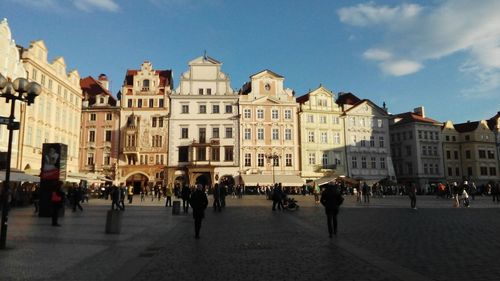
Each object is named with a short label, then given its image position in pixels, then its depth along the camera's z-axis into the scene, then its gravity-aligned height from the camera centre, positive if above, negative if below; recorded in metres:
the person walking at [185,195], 24.02 -0.28
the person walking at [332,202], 12.89 -0.39
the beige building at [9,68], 38.84 +11.49
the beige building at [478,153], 78.38 +6.60
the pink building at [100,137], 59.31 +7.47
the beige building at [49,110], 43.44 +9.40
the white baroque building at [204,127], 58.09 +8.69
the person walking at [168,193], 29.31 -0.21
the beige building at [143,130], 58.50 +8.34
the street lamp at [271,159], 59.95 +4.55
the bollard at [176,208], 22.22 -0.94
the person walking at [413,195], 25.11 -0.38
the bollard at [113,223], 13.48 -1.03
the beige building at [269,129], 59.84 +8.54
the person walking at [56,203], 15.95 -0.46
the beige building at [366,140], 65.38 +7.60
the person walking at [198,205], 12.98 -0.47
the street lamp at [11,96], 10.30 +2.56
